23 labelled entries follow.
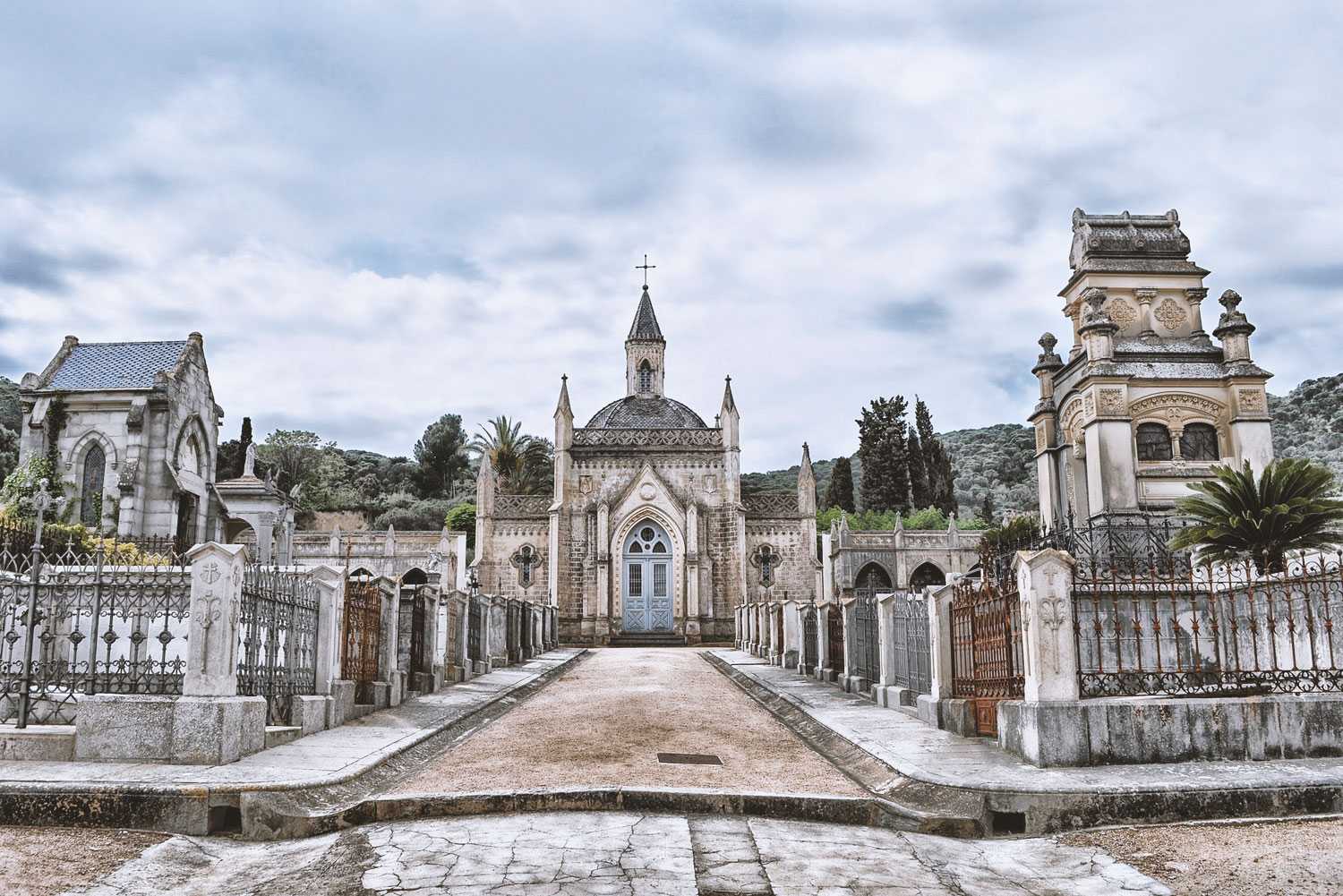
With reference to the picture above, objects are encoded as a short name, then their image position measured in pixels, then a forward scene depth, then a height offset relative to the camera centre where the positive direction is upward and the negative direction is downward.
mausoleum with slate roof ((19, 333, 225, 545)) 24.97 +3.91
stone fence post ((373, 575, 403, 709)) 12.86 -0.71
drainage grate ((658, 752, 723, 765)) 8.95 -1.51
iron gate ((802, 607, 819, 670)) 19.17 -0.92
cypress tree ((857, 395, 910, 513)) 66.44 +8.76
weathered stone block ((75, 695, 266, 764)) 7.91 -1.05
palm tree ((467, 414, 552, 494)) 61.56 +8.22
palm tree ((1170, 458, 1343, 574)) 12.85 +0.89
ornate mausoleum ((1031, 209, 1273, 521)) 20.23 +4.02
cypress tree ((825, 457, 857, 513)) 68.62 +6.96
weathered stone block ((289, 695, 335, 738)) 9.90 -1.18
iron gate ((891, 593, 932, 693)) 11.75 -0.68
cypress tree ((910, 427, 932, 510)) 68.38 +7.36
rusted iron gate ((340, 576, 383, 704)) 11.70 -0.49
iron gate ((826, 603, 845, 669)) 16.95 -0.79
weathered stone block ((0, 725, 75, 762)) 7.99 -1.17
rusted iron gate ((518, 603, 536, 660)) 26.48 -1.02
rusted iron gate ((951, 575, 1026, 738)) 9.33 -0.57
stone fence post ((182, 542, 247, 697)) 8.08 -0.20
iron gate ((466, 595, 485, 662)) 18.98 -0.75
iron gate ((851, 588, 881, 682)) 14.42 -0.75
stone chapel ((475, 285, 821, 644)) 38.53 +2.14
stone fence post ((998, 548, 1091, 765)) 8.09 -0.71
